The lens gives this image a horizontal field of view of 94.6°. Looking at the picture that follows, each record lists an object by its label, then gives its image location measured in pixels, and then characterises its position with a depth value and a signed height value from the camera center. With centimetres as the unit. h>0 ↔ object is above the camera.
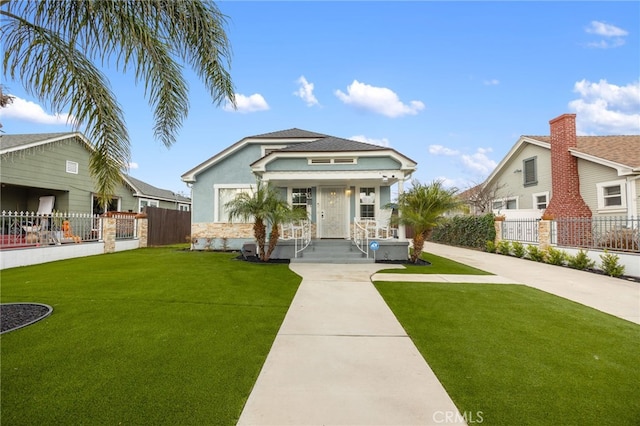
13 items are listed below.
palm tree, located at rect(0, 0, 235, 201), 375 +233
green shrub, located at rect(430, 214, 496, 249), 1552 -73
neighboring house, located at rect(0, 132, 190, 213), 1287 +225
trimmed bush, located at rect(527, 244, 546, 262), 1138 -134
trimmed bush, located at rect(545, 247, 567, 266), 1034 -134
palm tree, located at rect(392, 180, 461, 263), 1016 +40
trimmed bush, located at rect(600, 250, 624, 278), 839 -134
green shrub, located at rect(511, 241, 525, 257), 1255 -128
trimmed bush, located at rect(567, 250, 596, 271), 945 -138
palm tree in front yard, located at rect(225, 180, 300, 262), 1006 +30
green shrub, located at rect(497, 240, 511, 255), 1358 -129
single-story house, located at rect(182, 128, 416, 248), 1177 +174
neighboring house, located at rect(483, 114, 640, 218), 1231 +215
